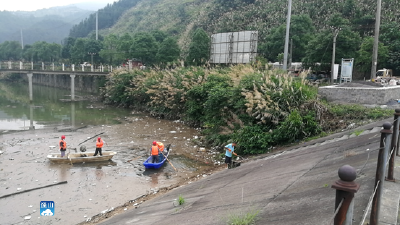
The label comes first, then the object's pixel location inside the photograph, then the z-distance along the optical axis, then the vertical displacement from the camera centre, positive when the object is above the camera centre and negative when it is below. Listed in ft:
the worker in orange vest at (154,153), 43.39 -11.65
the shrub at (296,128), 39.70 -6.63
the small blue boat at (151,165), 42.83 -13.25
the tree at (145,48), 139.44 +12.03
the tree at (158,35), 177.17 +23.67
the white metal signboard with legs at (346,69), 58.29 +2.30
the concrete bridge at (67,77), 127.29 -3.73
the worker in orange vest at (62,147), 46.29 -12.06
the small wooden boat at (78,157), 45.37 -13.47
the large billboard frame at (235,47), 75.51 +8.06
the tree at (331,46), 84.48 +9.93
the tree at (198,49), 124.36 +11.32
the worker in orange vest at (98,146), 46.39 -11.69
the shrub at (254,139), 41.57 -9.00
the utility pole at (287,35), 52.45 +7.79
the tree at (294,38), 112.88 +16.11
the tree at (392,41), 86.63 +12.41
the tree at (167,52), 130.52 +10.14
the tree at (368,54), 81.15 +7.75
